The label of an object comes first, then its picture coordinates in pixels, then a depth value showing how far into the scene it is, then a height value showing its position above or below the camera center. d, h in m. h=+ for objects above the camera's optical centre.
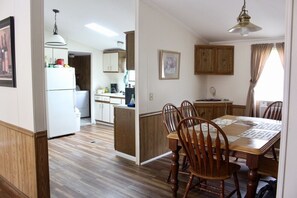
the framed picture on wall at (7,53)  2.60 +0.33
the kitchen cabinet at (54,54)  5.75 +0.69
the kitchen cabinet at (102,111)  6.73 -0.86
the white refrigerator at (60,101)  5.29 -0.46
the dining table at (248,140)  2.15 -0.58
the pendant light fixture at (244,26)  2.48 +0.60
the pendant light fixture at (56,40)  4.64 +0.82
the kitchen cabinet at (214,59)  4.91 +0.49
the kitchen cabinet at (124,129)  3.88 -0.81
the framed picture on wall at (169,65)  4.01 +0.31
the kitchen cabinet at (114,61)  6.75 +0.62
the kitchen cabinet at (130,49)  3.89 +0.54
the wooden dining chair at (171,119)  3.13 -0.52
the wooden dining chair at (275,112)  3.73 -0.48
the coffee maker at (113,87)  7.28 -0.17
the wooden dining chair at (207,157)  2.20 -0.73
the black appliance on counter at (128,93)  4.20 -0.20
